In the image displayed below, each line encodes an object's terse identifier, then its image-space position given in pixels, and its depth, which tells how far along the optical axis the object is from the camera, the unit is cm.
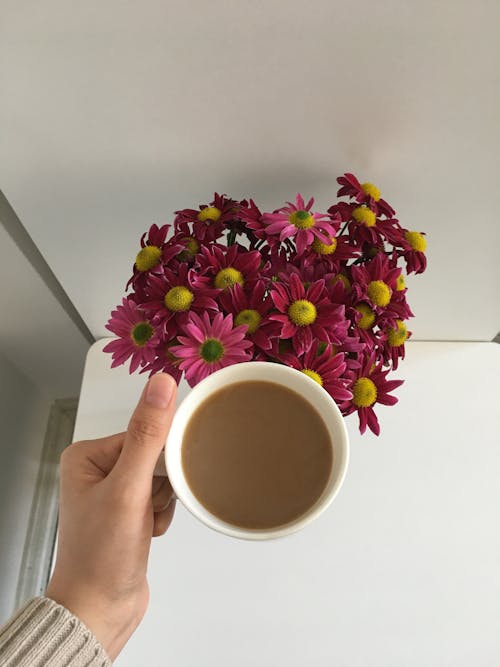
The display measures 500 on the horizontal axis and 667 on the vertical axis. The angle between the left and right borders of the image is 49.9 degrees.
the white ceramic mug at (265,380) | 36
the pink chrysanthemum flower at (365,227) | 47
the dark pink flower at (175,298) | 41
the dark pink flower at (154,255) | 44
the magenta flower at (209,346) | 40
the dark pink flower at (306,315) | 41
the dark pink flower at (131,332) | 44
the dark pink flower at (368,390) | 45
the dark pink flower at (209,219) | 46
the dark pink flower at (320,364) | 41
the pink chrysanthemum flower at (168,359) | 43
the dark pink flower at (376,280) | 45
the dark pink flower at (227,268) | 42
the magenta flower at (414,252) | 49
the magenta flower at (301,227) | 44
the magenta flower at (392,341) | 47
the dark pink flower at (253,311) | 41
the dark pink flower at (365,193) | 47
